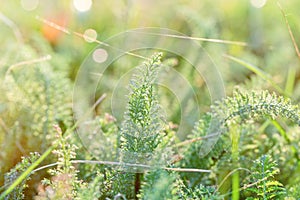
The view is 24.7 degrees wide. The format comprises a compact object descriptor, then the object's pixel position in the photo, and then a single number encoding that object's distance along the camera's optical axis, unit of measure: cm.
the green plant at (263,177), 47
